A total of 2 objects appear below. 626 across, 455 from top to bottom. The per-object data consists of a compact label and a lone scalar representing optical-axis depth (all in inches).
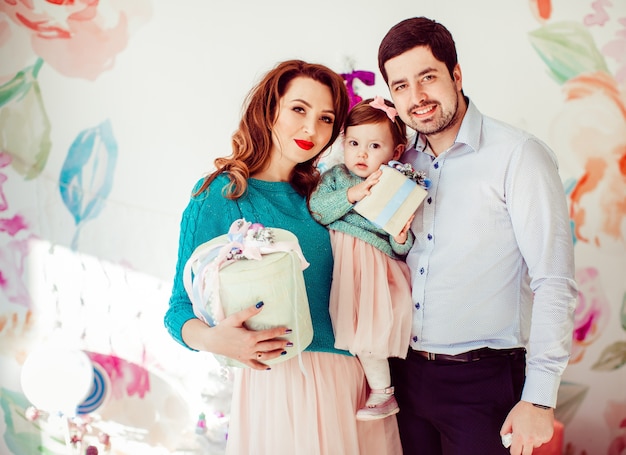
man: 61.3
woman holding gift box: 61.3
